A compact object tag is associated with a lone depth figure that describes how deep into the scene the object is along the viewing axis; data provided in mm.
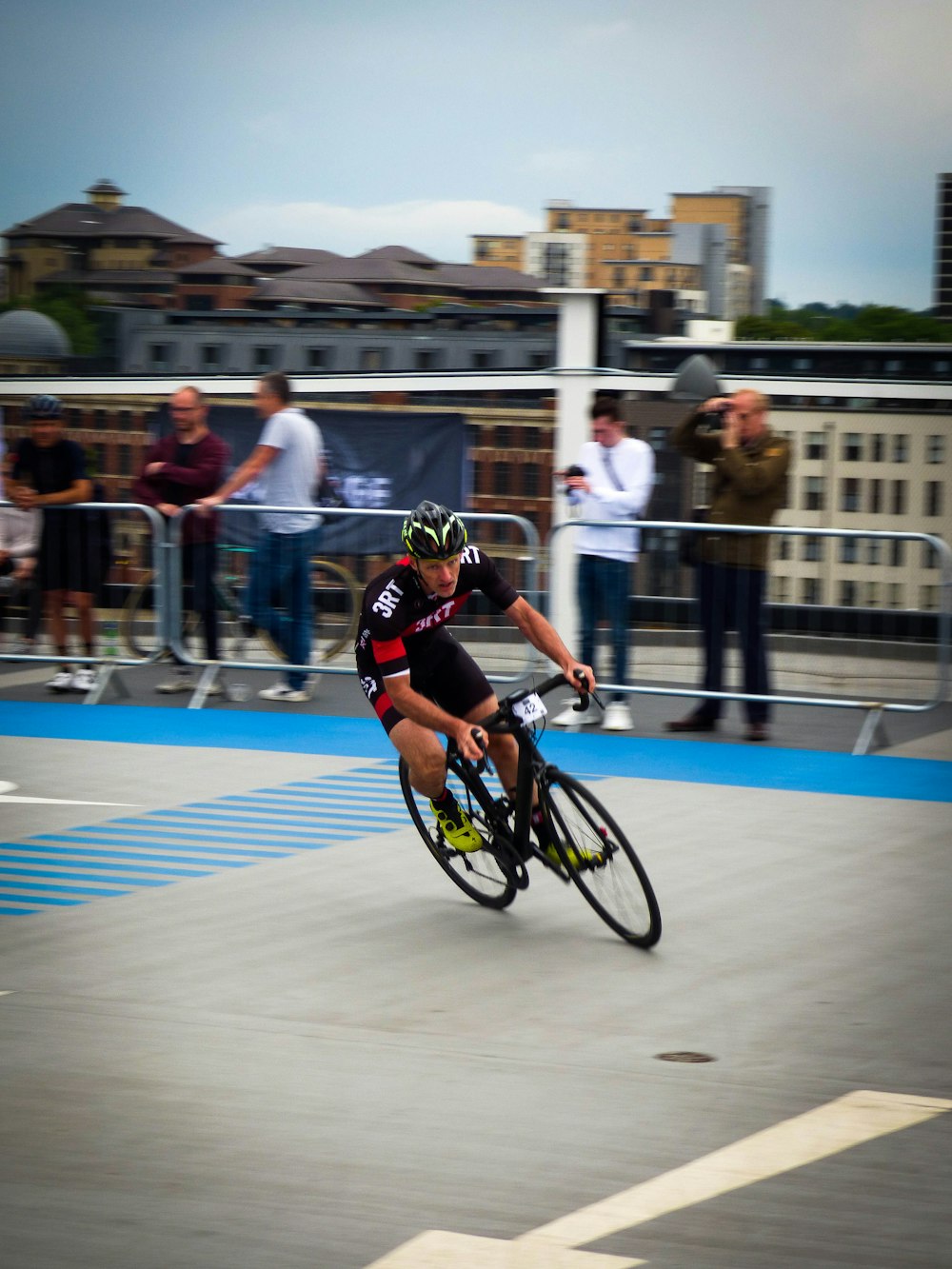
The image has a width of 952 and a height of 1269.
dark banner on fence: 15680
